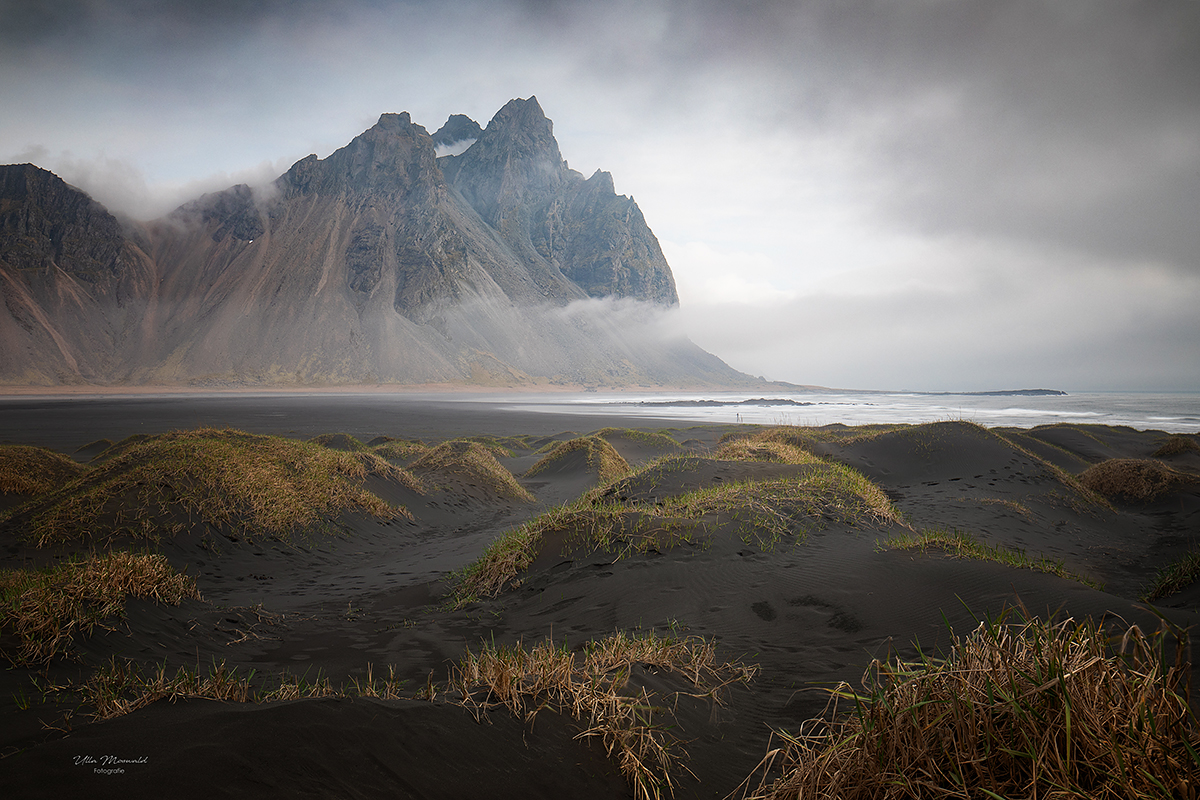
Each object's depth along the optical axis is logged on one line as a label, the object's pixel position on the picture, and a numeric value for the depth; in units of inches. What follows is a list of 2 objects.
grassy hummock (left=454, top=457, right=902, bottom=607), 303.7
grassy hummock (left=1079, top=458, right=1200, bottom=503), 539.2
